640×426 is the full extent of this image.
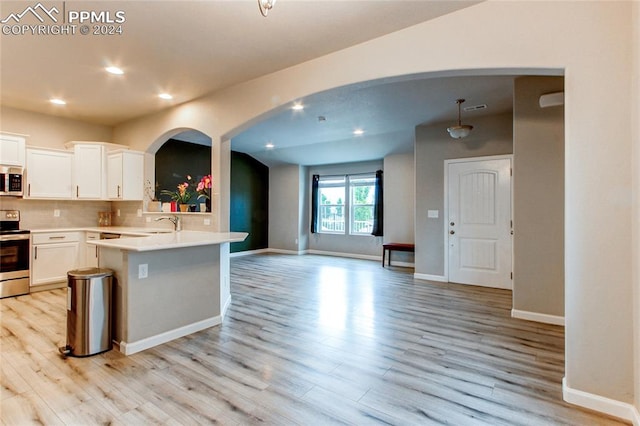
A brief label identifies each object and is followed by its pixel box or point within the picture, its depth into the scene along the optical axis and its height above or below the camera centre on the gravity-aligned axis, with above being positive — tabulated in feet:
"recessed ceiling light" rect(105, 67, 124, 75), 11.52 +5.32
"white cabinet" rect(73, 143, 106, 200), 16.76 +2.30
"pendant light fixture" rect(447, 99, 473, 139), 14.84 +3.98
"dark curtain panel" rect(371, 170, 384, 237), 26.37 +0.63
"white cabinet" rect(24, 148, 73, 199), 15.42 +2.03
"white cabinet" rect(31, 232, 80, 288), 15.03 -2.08
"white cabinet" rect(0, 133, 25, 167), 14.42 +2.97
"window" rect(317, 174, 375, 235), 27.71 +0.95
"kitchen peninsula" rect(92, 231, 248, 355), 9.12 -2.27
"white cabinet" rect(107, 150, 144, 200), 16.92 +2.13
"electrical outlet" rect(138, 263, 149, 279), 9.31 -1.67
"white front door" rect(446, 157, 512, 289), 16.70 -0.36
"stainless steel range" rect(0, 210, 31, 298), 14.19 -2.17
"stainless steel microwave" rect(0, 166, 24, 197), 14.69 +1.57
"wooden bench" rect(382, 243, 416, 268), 22.13 -2.30
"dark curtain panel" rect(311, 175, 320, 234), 30.25 +1.19
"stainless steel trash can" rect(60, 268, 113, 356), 8.85 -2.86
